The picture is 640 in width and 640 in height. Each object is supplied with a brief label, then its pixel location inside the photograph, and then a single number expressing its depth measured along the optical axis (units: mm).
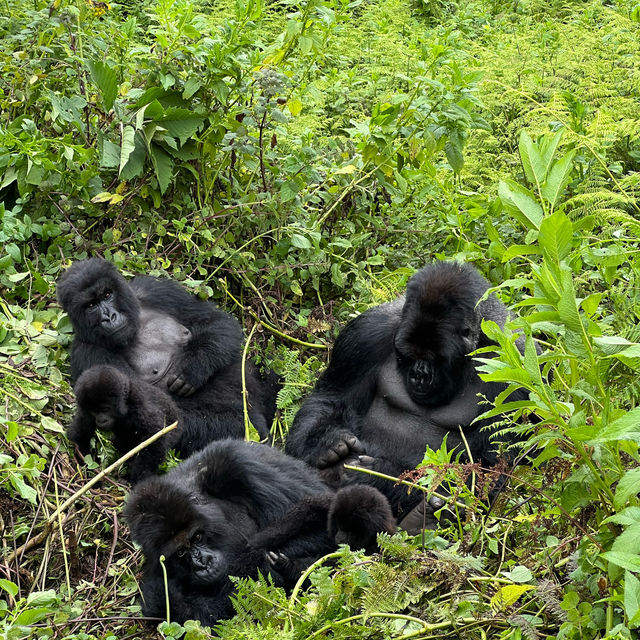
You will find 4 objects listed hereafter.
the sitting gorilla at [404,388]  8891
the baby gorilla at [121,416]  9539
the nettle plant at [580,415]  4336
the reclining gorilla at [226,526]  7668
